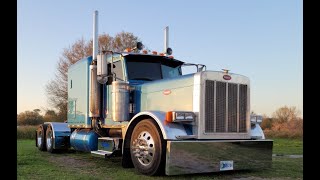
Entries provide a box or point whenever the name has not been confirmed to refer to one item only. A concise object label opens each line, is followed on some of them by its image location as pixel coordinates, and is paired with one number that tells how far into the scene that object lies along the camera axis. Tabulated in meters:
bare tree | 22.49
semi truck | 5.58
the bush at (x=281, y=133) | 18.97
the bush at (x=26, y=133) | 19.25
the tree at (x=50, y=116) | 21.73
